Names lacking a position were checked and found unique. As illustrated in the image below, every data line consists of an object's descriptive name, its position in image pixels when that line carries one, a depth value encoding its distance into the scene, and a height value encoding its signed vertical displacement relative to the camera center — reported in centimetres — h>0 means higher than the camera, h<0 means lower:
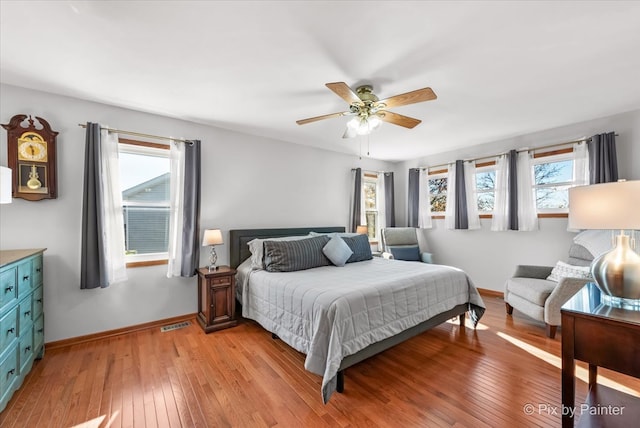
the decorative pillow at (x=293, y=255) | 312 -47
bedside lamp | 322 -27
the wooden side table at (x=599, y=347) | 125 -65
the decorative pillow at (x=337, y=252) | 341 -47
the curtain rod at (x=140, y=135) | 291 +96
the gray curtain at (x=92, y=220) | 276 -2
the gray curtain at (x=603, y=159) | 324 +66
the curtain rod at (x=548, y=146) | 350 +95
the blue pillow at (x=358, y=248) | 373 -46
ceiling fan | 211 +95
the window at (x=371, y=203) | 570 +25
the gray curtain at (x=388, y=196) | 568 +39
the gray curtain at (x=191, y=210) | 333 +8
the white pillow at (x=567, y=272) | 297 -68
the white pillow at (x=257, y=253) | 326 -46
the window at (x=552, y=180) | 375 +48
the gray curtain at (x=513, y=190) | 408 +36
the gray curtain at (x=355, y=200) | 514 +29
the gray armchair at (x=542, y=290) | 280 -88
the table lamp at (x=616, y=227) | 143 -8
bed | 202 -82
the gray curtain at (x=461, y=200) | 468 +24
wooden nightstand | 310 -98
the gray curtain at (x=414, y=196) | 542 +37
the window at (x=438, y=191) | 517 +44
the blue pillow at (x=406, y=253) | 486 -70
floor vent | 317 -132
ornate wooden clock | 254 +59
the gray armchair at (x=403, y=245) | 485 -59
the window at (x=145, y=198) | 318 +23
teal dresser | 181 -76
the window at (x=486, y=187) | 451 +46
